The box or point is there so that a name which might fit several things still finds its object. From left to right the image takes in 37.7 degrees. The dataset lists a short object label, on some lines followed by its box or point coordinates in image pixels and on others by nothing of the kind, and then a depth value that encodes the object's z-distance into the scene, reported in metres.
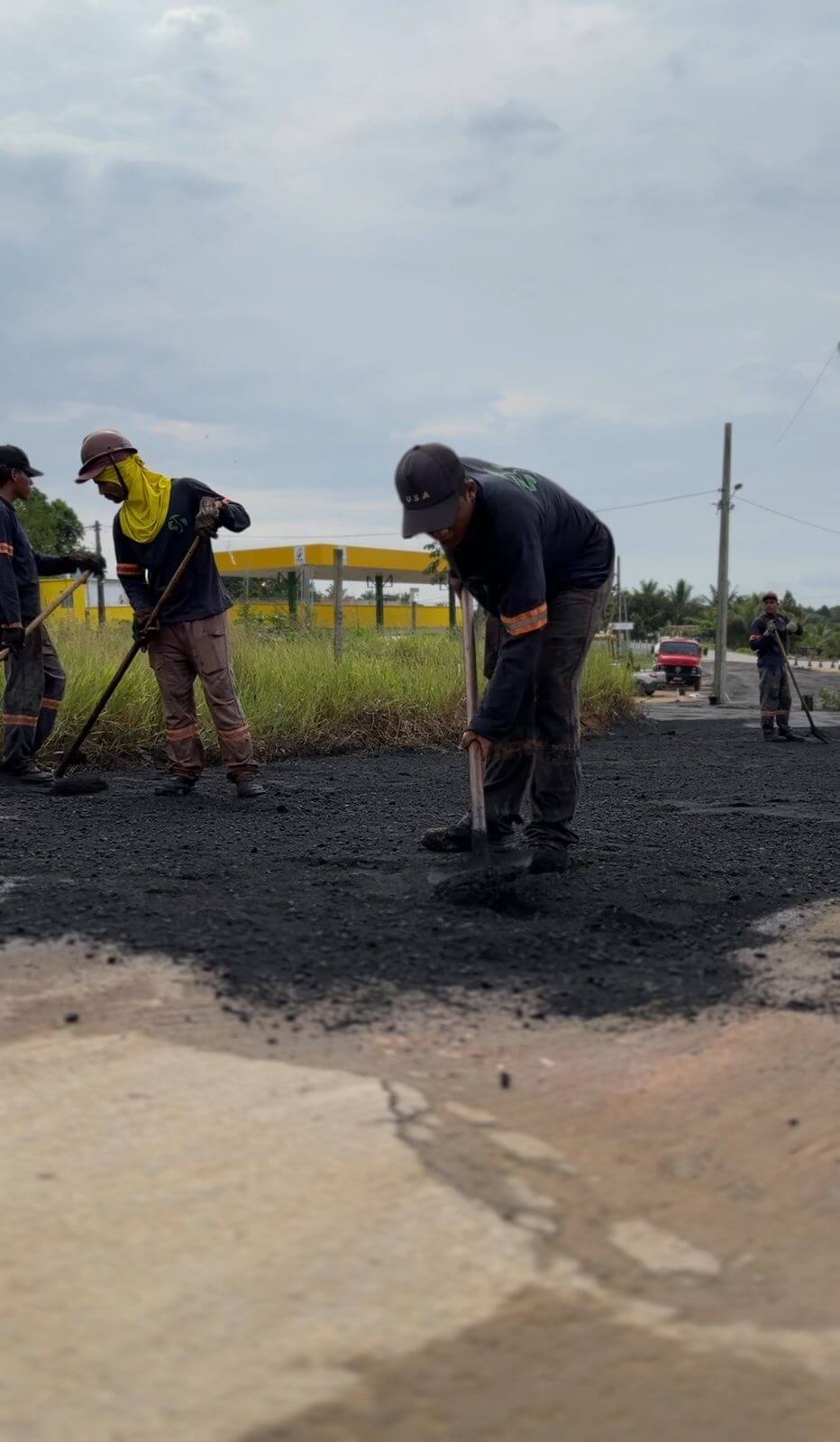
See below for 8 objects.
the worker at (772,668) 11.79
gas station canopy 31.56
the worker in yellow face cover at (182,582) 5.83
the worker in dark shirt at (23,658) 6.44
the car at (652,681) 26.19
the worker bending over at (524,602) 3.52
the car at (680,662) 32.12
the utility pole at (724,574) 24.31
